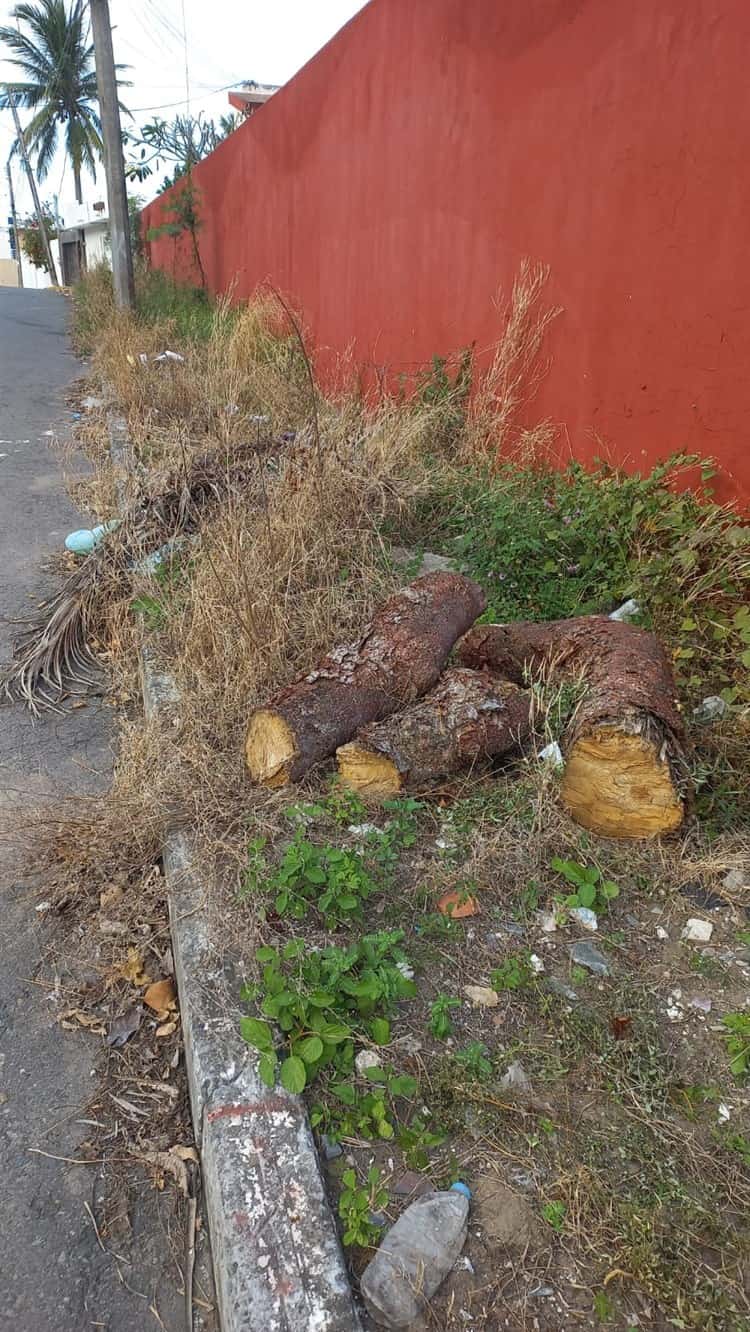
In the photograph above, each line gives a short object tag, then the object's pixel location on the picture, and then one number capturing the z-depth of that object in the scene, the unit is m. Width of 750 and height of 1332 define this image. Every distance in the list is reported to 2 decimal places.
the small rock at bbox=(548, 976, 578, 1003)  1.89
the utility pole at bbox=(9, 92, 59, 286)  35.04
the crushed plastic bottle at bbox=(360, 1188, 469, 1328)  1.31
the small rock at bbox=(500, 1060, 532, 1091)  1.67
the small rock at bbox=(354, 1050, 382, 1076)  1.72
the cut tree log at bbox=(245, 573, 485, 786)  2.50
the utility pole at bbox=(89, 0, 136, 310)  10.19
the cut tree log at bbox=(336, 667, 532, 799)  2.42
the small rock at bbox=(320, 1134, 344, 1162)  1.56
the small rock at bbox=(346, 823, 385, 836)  2.32
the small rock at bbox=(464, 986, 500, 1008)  1.87
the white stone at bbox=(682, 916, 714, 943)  2.07
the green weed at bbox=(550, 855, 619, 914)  2.09
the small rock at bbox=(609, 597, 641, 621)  3.25
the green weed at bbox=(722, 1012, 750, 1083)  1.72
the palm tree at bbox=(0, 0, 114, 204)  31.41
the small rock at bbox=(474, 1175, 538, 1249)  1.42
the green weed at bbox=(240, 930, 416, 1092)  1.68
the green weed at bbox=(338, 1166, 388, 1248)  1.40
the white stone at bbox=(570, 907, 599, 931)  2.08
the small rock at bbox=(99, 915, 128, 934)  2.27
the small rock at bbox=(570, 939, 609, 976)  1.96
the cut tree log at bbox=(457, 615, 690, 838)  2.20
